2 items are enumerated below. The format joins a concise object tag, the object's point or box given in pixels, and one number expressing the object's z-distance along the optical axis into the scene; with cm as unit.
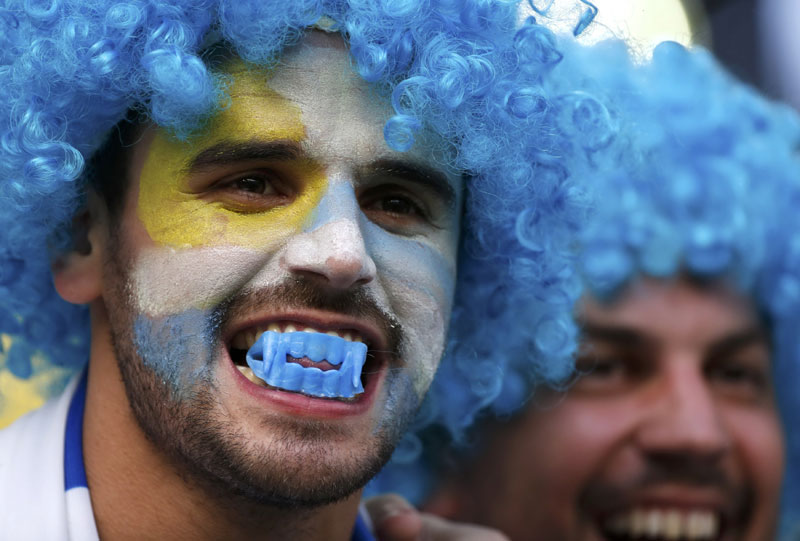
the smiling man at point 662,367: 358
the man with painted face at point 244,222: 246
